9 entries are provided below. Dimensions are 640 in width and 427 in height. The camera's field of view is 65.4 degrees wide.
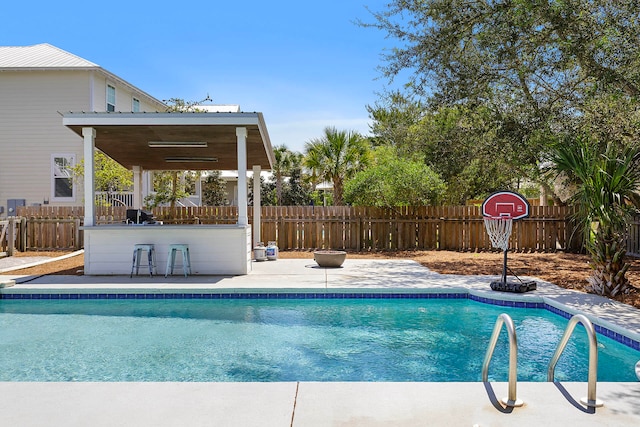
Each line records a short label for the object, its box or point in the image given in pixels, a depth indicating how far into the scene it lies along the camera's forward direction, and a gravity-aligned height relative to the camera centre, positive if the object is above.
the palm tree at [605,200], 7.21 +0.15
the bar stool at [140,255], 9.34 -0.80
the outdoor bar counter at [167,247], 9.52 -0.67
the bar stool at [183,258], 9.37 -0.87
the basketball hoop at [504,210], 8.45 +0.01
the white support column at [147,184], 19.64 +1.15
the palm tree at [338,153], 21.95 +2.58
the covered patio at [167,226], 9.01 -0.24
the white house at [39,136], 16.61 +2.59
